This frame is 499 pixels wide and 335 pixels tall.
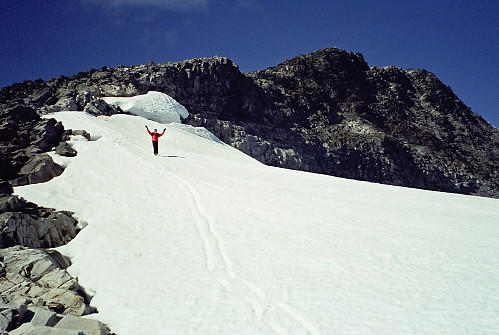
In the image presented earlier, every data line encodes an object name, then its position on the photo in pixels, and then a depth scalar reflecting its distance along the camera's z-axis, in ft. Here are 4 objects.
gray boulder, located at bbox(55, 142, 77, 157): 61.05
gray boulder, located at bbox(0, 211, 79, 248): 29.50
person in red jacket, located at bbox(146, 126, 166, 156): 73.15
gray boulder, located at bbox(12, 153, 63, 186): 46.19
